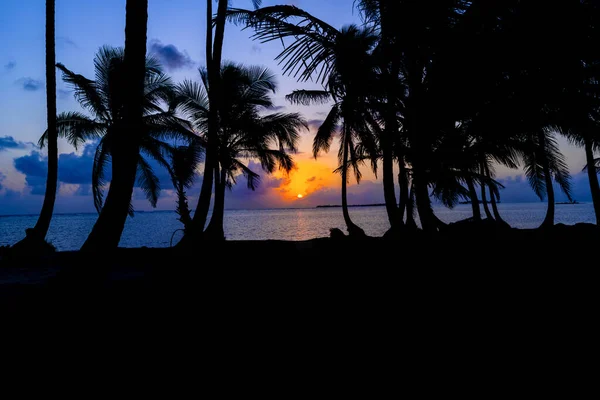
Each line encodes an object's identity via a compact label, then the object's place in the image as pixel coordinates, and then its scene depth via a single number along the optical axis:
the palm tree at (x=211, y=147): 8.98
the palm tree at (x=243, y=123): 12.80
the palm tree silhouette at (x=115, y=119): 11.12
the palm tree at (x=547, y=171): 12.23
